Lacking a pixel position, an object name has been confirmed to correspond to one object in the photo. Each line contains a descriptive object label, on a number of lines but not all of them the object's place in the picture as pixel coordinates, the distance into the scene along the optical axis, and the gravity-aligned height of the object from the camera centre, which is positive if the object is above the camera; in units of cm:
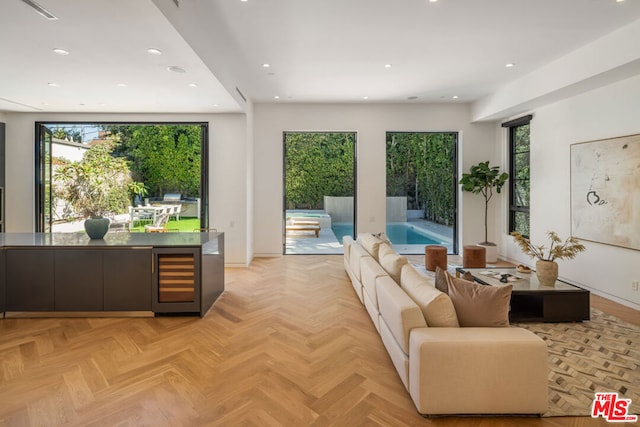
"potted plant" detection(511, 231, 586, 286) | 386 -67
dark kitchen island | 378 -79
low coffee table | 369 -104
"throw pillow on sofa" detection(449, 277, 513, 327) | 228 -66
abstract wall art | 422 +20
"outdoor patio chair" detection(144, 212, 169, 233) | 688 -38
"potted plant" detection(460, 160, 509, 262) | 675 +51
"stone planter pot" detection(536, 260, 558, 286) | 385 -74
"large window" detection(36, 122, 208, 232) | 666 +59
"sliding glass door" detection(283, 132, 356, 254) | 754 +53
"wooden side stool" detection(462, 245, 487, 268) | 582 -86
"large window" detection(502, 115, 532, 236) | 651 +62
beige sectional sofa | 205 -98
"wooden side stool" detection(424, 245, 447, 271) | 585 -88
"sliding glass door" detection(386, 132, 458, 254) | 757 +38
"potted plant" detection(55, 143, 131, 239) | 686 +44
